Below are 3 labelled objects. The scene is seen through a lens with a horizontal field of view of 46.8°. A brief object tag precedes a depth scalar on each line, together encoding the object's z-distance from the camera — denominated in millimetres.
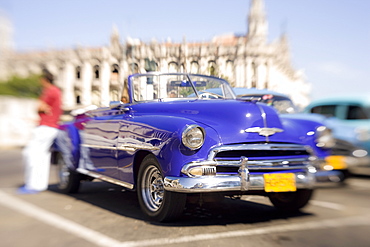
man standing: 6766
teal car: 9133
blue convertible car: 4008
